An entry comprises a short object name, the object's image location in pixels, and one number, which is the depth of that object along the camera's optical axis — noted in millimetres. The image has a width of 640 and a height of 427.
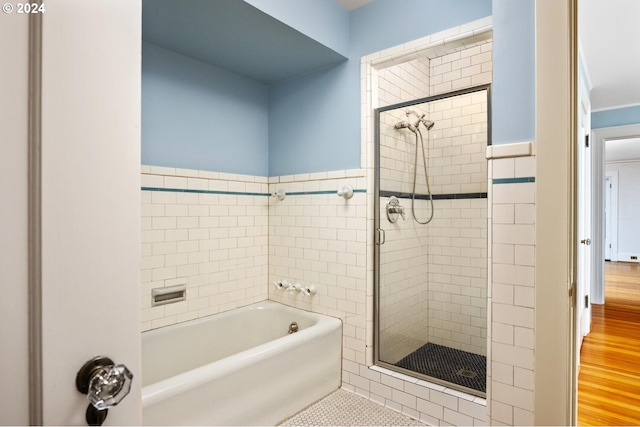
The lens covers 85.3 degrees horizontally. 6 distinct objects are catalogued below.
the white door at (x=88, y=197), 481
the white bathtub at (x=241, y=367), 1592
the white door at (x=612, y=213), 7820
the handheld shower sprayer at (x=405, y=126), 2641
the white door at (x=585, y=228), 3023
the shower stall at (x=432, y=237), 2490
